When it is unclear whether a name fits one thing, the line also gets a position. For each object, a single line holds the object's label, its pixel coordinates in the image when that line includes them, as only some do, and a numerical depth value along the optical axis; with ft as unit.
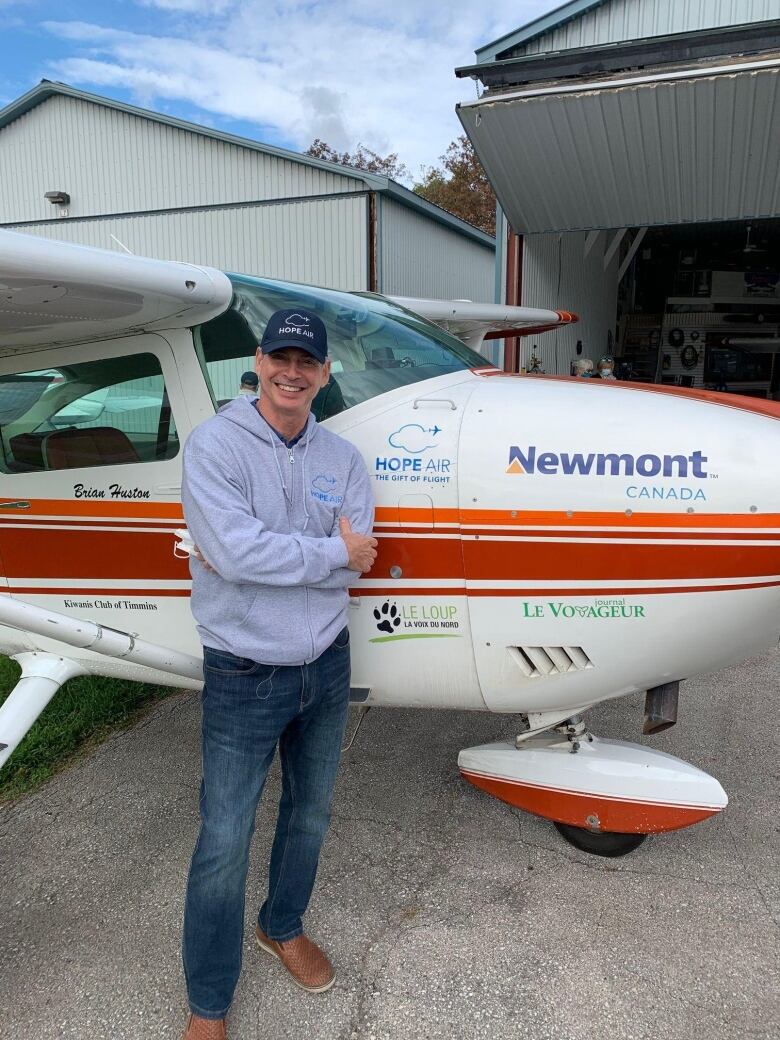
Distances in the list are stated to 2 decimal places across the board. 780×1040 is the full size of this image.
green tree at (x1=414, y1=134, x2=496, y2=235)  108.68
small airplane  6.81
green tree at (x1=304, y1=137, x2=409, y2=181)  124.67
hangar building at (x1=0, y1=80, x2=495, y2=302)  36.42
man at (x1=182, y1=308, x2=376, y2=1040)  5.84
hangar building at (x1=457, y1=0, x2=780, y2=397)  21.45
